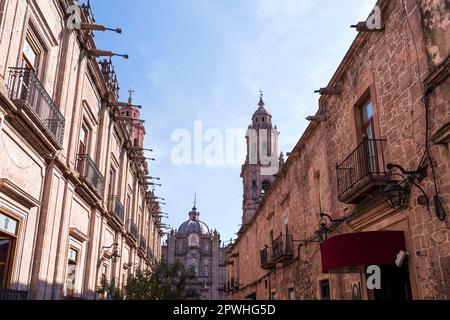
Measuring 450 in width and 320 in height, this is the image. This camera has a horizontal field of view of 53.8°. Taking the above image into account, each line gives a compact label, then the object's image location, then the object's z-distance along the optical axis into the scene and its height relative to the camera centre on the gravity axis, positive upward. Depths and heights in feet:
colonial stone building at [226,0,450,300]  20.63 +8.40
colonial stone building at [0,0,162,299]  25.12 +10.55
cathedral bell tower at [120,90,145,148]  108.76 +45.03
